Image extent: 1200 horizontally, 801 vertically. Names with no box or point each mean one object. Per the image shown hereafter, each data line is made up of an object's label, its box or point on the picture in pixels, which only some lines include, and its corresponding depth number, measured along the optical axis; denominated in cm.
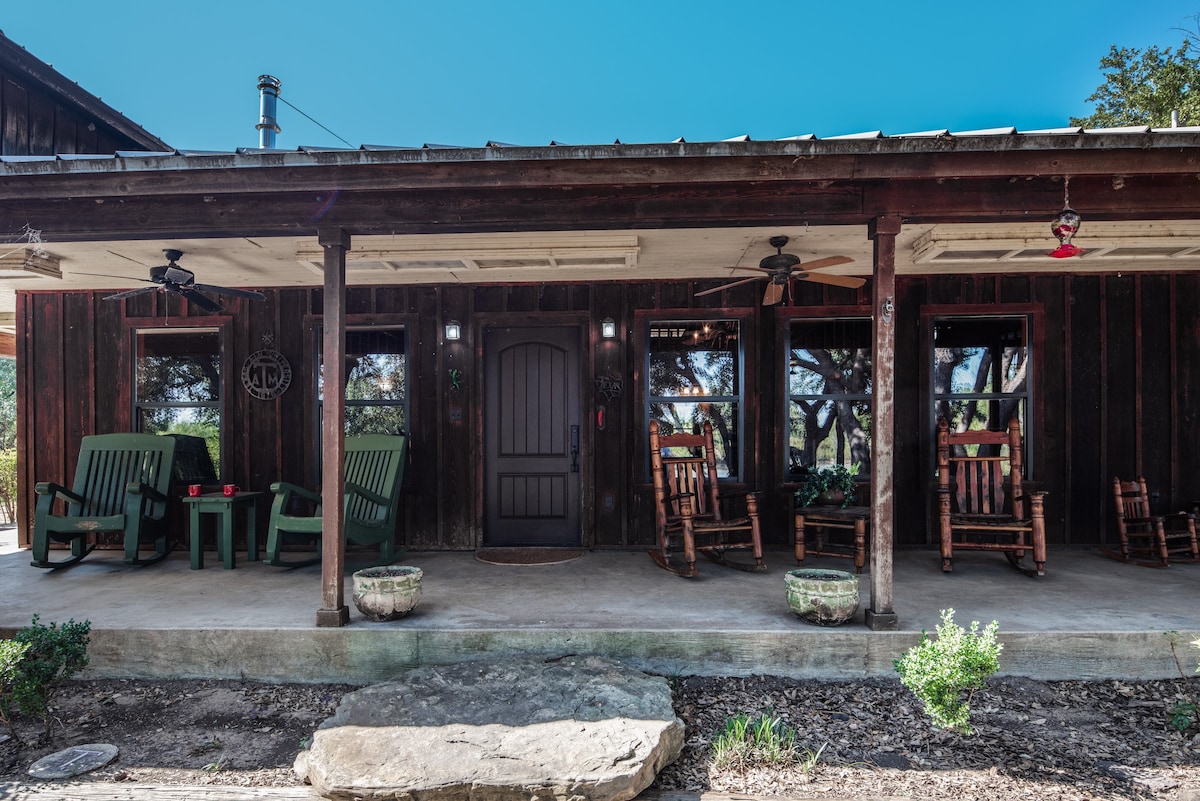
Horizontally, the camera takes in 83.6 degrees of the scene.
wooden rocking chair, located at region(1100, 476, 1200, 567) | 448
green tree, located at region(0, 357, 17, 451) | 1306
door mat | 469
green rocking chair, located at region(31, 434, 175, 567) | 454
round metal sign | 522
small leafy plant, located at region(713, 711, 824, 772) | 255
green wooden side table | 455
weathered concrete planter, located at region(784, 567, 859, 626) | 318
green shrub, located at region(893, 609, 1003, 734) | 255
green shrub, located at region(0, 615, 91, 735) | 264
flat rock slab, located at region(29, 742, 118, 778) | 252
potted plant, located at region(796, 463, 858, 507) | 456
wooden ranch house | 450
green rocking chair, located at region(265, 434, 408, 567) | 427
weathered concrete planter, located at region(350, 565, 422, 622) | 330
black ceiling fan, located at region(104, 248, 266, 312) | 413
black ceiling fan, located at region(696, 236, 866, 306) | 395
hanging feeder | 298
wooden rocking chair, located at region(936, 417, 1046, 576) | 417
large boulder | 228
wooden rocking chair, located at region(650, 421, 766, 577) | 423
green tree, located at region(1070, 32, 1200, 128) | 1095
